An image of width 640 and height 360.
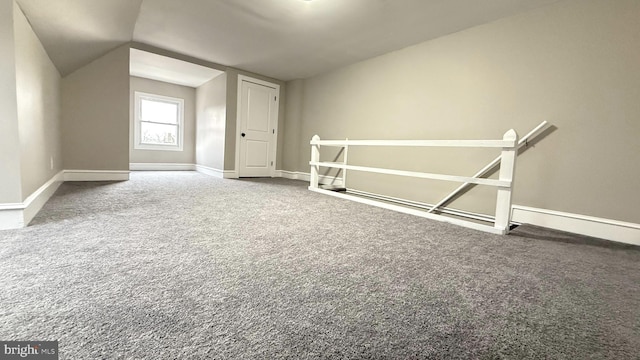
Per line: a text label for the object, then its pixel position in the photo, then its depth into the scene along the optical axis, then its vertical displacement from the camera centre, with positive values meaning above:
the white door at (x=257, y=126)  5.49 +0.49
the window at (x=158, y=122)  6.31 +0.53
